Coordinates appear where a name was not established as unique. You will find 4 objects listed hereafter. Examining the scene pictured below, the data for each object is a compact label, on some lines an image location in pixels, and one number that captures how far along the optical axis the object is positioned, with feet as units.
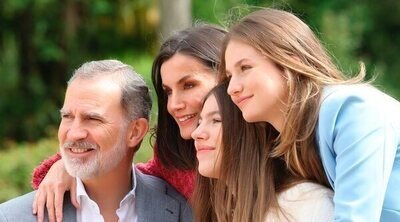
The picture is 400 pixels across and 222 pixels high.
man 25.39
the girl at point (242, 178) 21.62
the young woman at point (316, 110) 20.11
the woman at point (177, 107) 25.73
